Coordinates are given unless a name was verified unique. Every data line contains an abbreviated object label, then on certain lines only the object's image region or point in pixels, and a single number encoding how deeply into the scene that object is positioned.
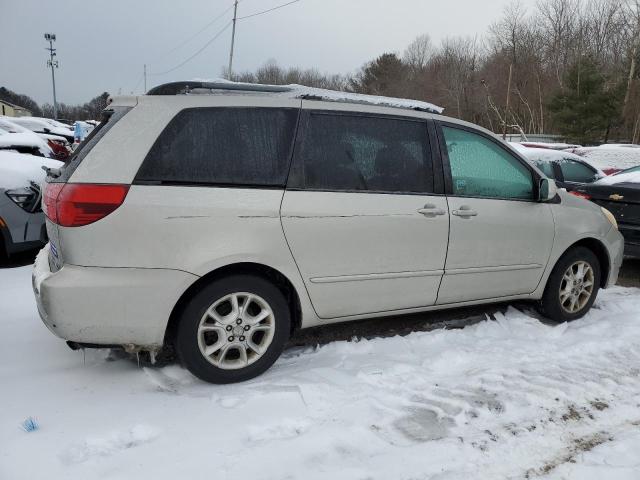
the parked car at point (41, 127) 24.14
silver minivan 2.70
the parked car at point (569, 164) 9.29
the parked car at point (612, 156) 14.79
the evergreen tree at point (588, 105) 31.11
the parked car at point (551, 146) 12.22
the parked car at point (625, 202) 5.83
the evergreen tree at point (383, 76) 69.44
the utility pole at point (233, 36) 30.72
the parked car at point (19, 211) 5.38
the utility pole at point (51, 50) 58.75
